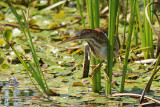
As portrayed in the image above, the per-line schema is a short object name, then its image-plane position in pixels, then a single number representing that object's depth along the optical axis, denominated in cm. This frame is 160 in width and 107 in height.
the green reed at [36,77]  479
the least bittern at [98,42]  492
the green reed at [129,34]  471
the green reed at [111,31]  477
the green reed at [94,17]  500
